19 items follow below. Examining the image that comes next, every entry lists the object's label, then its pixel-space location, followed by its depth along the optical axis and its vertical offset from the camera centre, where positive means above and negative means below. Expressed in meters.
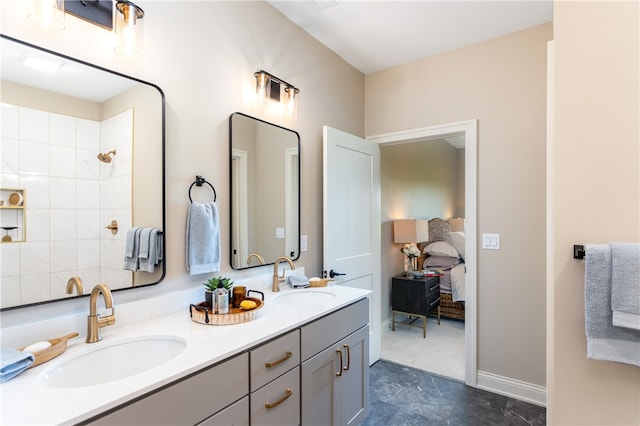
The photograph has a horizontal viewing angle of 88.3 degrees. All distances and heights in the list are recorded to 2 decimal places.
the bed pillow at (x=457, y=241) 4.48 -0.41
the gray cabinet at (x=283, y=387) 0.98 -0.66
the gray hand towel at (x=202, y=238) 1.64 -0.13
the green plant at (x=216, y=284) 1.54 -0.34
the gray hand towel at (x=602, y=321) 1.08 -0.37
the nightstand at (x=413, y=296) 3.60 -0.95
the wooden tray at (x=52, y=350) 1.02 -0.45
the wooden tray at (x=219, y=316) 1.41 -0.45
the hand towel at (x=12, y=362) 0.92 -0.43
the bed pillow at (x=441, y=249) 4.35 -0.51
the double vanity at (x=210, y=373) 0.86 -0.53
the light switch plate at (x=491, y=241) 2.53 -0.23
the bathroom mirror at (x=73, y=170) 1.12 +0.16
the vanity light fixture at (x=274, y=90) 2.04 +0.80
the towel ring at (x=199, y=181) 1.69 +0.16
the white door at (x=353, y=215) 2.50 -0.03
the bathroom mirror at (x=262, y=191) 1.92 +0.13
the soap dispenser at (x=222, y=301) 1.45 -0.40
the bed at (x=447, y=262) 3.94 -0.66
